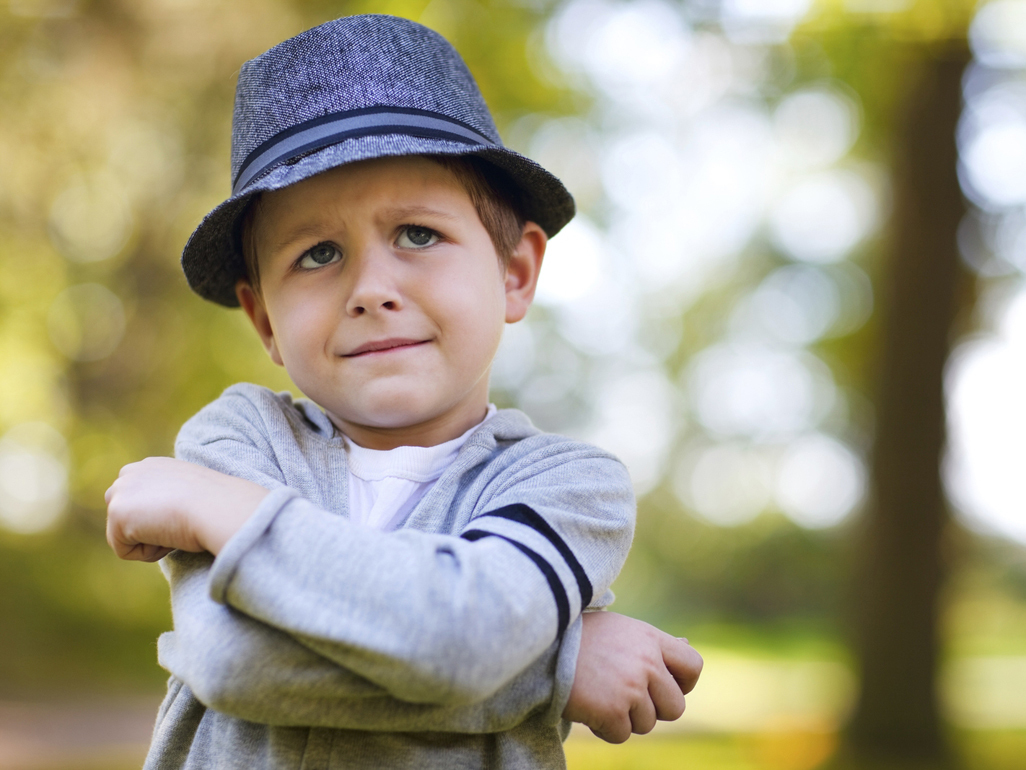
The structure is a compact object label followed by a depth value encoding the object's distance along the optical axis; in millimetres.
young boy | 976
